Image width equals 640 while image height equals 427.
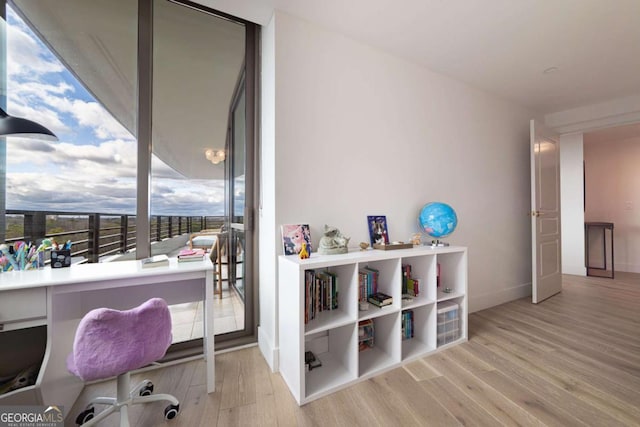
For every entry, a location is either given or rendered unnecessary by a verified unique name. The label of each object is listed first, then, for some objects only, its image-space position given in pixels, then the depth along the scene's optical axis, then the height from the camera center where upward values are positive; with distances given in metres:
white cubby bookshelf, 1.47 -0.69
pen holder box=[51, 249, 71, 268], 1.44 -0.24
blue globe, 2.12 -0.05
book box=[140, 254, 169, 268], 1.47 -0.28
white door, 2.92 +0.01
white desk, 1.14 -0.48
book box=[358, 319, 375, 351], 1.89 -0.93
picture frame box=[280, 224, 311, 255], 1.72 -0.16
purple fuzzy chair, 1.06 -0.59
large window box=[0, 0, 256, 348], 1.52 +0.65
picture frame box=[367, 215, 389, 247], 2.04 -0.12
